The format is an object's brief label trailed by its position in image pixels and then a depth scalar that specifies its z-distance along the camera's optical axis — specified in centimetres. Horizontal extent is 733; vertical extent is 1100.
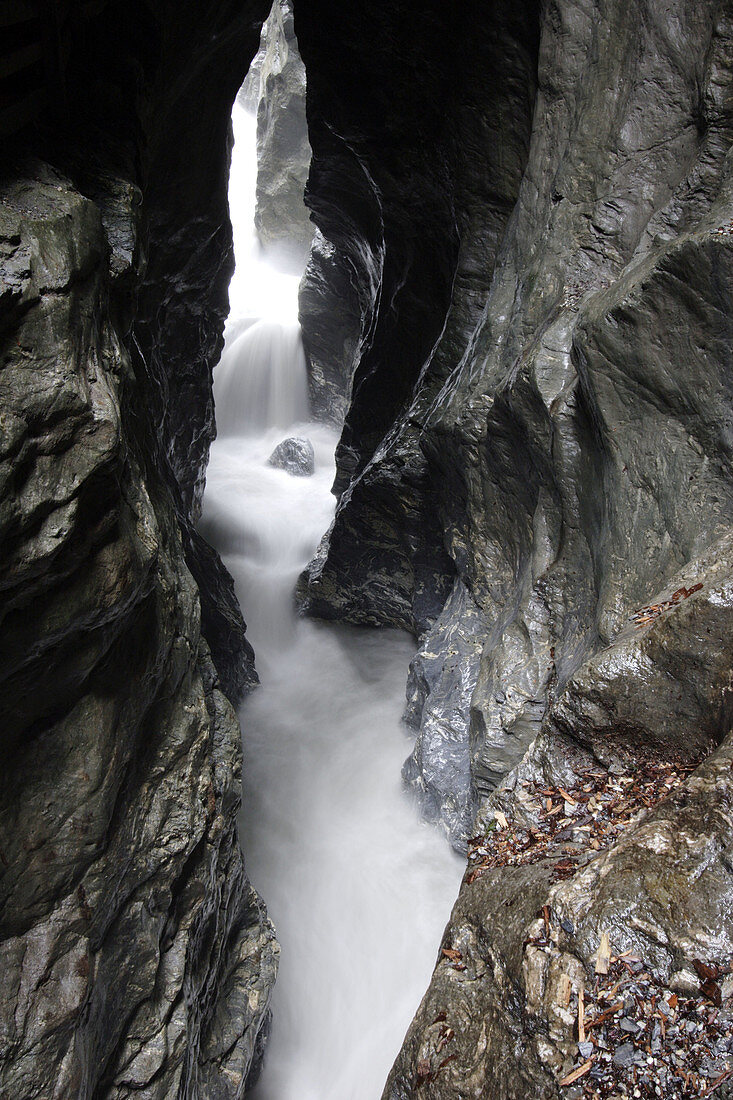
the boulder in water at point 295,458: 1531
